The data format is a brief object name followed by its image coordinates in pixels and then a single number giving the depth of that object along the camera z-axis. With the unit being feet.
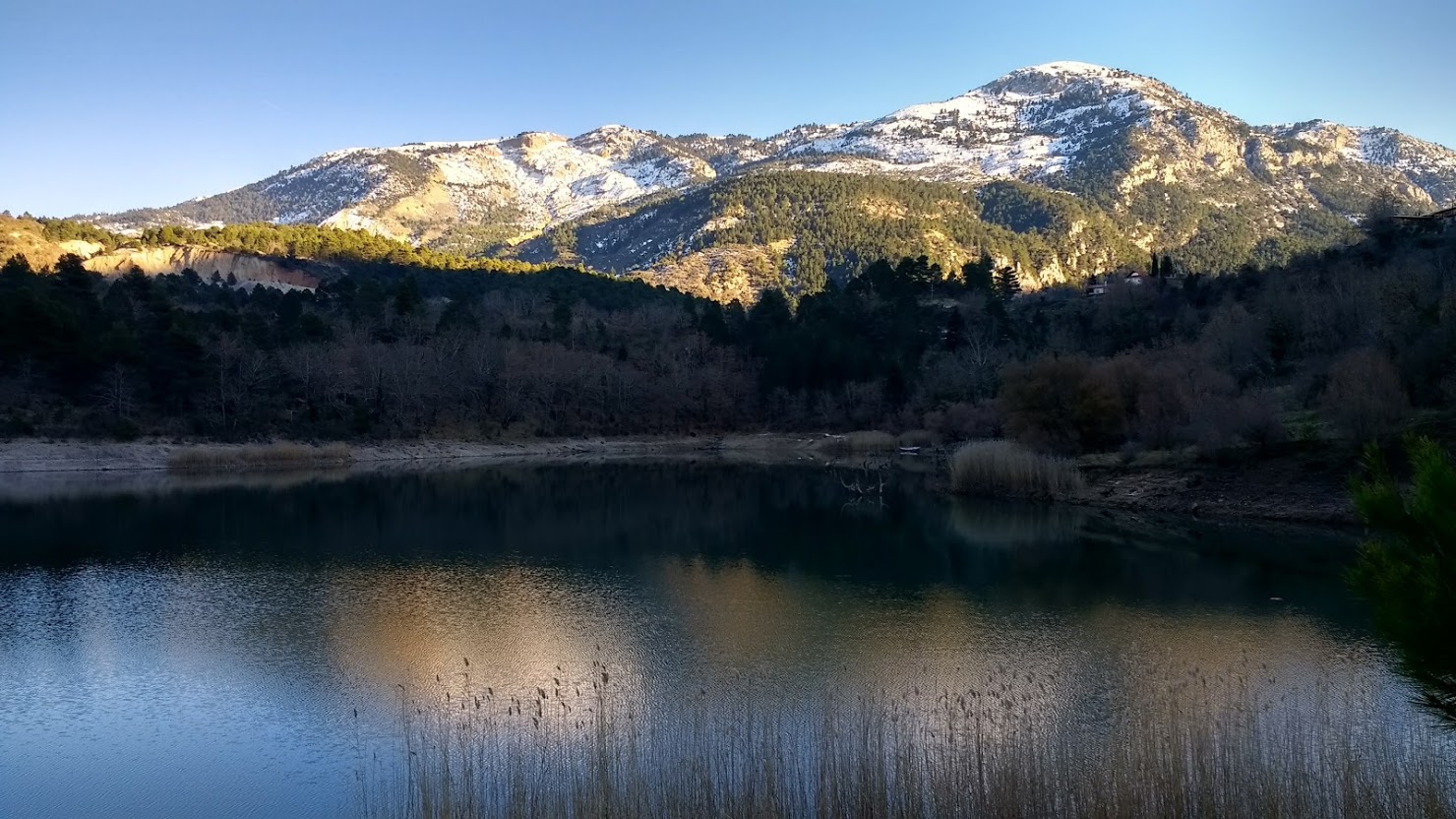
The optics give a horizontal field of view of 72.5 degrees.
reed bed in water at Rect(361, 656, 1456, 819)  31.89
